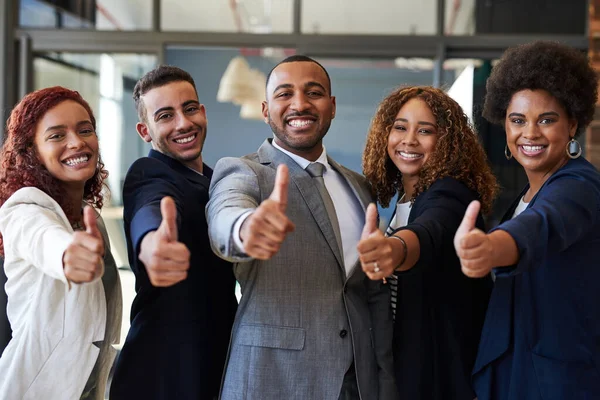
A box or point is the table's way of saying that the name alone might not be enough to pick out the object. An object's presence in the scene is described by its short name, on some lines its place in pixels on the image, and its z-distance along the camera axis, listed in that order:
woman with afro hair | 1.63
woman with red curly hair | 1.87
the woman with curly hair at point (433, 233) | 2.07
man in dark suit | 2.09
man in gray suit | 1.95
